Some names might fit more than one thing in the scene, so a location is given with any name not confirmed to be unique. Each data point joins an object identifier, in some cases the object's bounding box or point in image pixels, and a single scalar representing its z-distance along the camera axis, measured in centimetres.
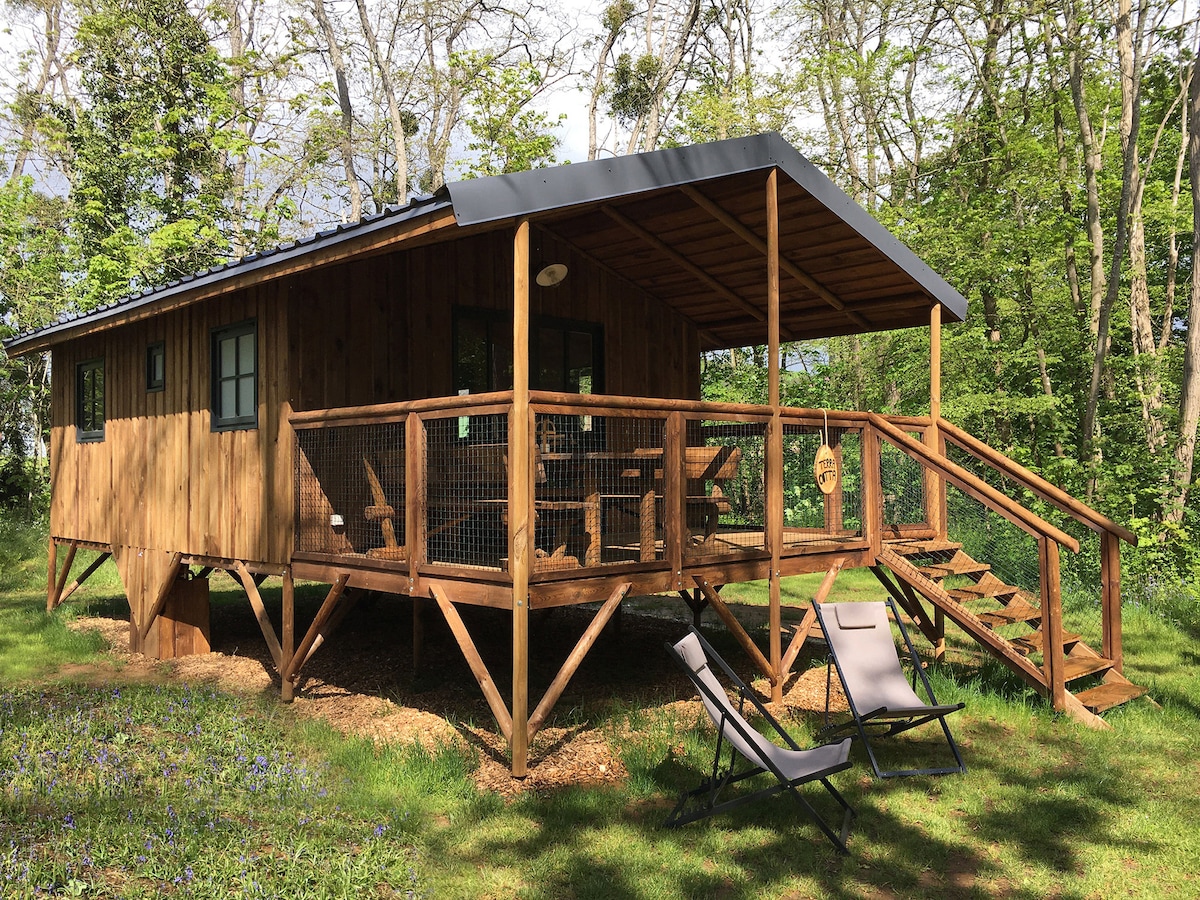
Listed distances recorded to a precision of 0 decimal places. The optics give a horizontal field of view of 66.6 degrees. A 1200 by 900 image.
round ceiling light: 855
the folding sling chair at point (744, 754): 463
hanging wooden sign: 766
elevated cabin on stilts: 619
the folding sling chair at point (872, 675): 562
